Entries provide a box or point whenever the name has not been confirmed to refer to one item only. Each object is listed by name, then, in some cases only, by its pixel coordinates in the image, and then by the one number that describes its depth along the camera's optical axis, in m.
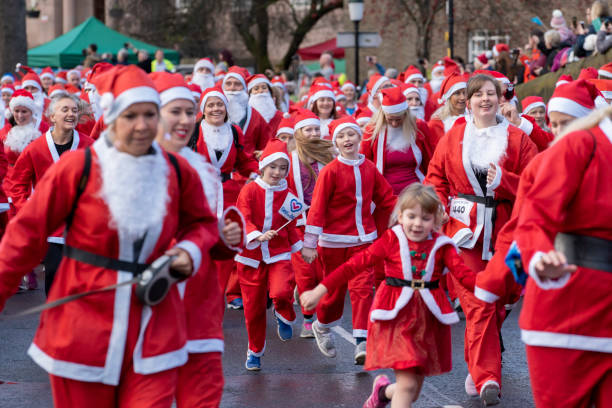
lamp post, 30.74
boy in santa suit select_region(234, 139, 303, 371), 11.16
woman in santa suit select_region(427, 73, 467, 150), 13.51
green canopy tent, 41.55
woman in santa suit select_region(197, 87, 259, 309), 12.90
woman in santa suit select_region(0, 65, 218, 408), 5.61
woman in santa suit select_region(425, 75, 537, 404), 9.82
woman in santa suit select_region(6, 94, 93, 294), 11.89
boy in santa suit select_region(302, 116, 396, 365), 11.13
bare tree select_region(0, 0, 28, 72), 33.82
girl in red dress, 8.08
